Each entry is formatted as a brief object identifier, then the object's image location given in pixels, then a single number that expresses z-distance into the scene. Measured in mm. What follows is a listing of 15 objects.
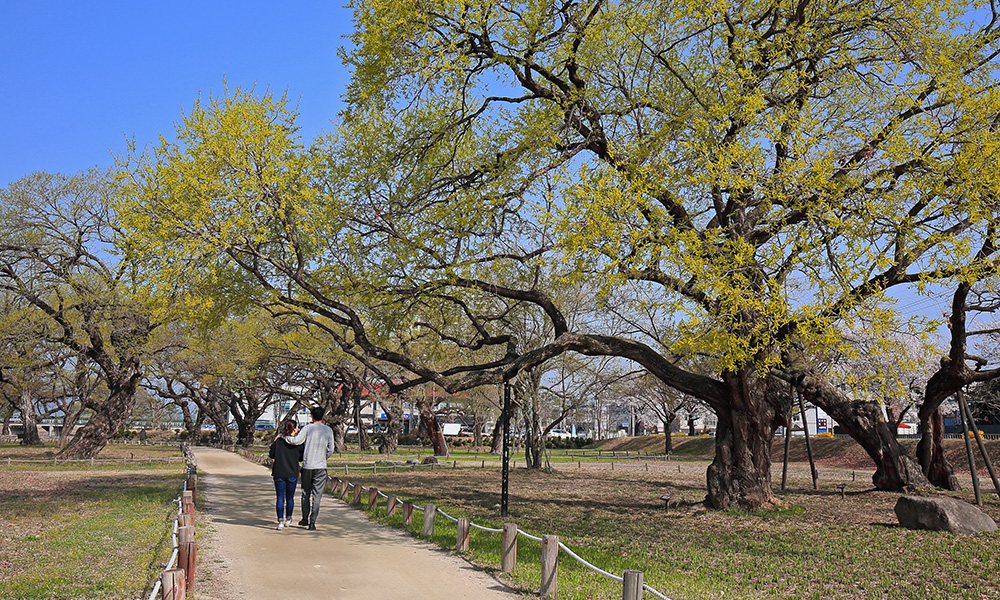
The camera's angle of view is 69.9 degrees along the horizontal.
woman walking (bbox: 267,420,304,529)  11703
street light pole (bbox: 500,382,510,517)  13127
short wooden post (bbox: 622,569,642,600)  6344
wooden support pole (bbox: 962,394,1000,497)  15744
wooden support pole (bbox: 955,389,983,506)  15438
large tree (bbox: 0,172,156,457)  28391
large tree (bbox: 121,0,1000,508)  11406
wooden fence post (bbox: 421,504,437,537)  11596
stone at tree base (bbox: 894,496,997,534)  11656
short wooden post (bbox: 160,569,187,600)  6160
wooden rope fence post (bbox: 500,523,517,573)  8859
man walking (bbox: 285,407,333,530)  11812
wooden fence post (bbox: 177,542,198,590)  7512
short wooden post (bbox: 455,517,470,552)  10188
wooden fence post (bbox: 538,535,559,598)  7727
